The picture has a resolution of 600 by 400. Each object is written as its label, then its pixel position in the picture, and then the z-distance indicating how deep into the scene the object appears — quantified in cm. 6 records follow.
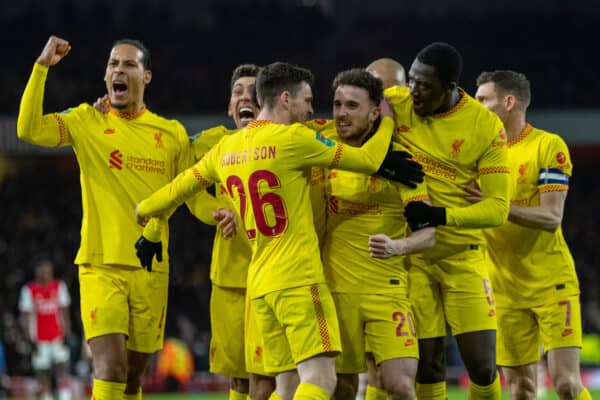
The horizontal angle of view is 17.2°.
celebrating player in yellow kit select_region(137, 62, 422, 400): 1144
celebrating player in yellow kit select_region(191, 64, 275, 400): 1454
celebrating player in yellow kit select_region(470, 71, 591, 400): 1486
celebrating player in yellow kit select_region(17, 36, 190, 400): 1314
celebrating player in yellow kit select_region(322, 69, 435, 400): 1241
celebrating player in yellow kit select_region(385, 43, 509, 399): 1302
